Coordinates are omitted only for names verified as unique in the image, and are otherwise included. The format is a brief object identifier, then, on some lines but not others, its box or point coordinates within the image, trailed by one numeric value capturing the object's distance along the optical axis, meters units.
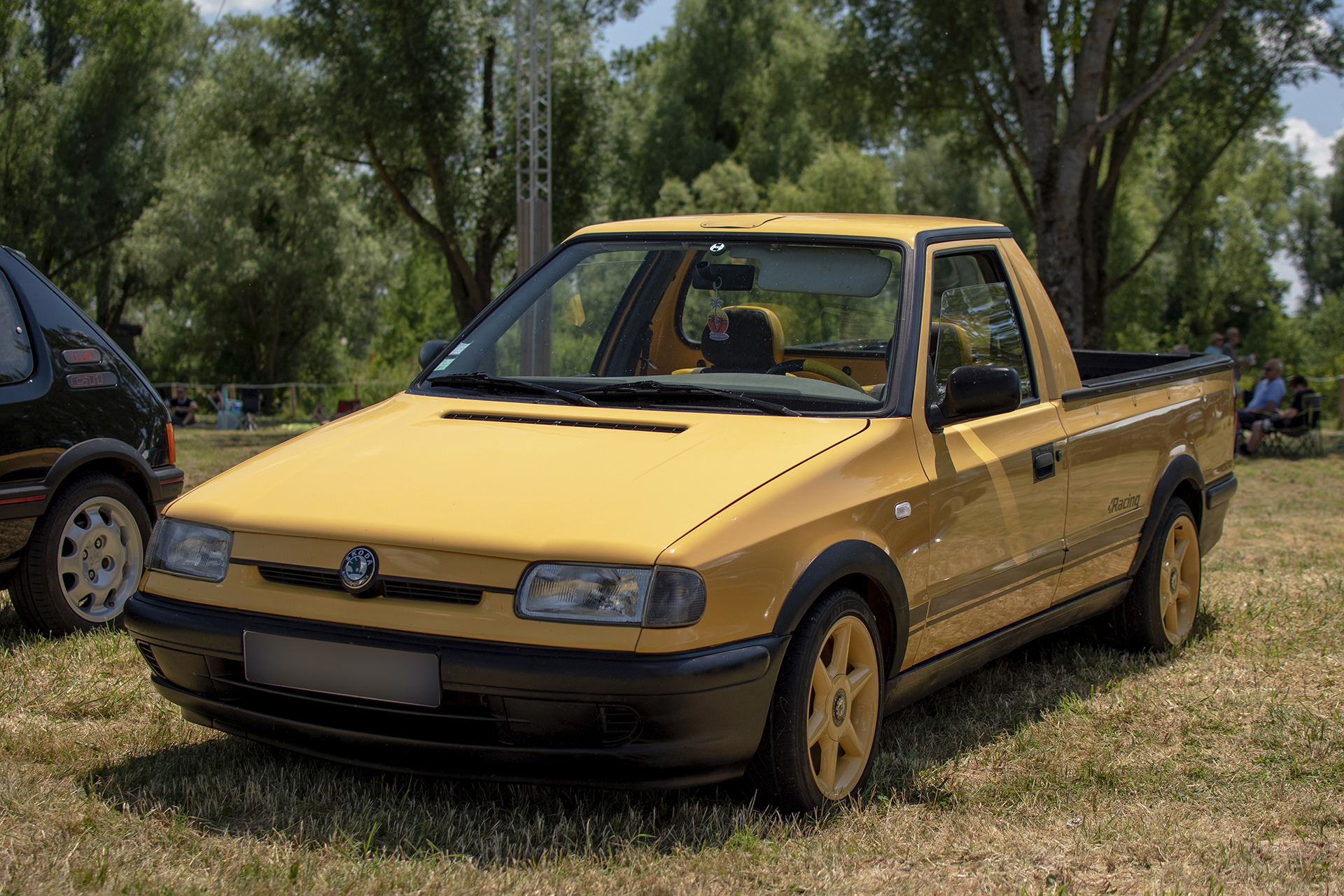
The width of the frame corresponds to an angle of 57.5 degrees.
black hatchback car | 5.01
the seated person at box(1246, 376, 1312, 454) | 16.91
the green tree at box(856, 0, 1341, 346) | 20.12
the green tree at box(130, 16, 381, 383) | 24.58
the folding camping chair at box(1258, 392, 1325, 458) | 16.92
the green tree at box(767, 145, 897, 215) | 39.62
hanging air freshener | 4.24
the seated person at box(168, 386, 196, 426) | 27.19
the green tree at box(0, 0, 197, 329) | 29.91
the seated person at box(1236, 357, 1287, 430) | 17.16
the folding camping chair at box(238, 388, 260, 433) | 27.61
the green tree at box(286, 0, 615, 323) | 22.81
